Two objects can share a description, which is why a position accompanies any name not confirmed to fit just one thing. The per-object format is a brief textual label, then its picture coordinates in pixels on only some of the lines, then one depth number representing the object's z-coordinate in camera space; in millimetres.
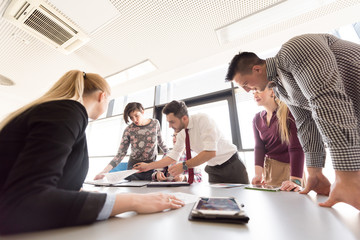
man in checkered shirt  583
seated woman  406
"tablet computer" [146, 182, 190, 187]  1256
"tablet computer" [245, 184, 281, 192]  953
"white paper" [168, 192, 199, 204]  772
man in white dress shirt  1508
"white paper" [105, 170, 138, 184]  1423
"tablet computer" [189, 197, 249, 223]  479
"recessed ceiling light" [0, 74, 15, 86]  3163
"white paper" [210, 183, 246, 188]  1162
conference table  409
